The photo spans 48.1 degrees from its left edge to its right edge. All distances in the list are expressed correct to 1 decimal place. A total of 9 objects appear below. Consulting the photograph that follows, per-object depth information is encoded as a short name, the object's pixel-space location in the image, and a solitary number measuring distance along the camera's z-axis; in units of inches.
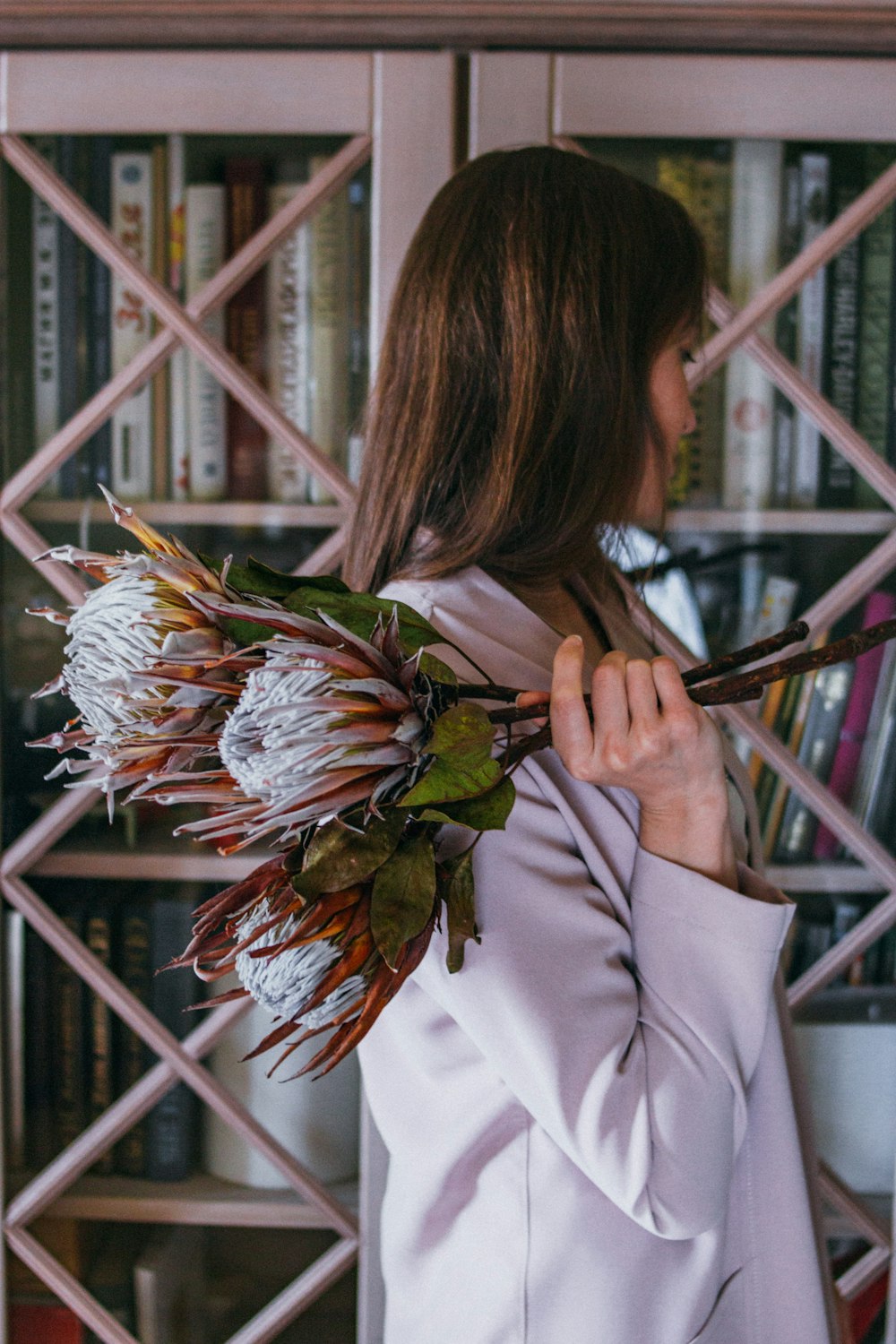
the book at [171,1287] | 40.7
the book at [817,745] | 39.4
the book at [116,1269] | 40.6
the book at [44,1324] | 40.3
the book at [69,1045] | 39.6
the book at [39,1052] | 39.5
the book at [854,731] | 39.4
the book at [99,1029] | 39.4
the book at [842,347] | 37.5
